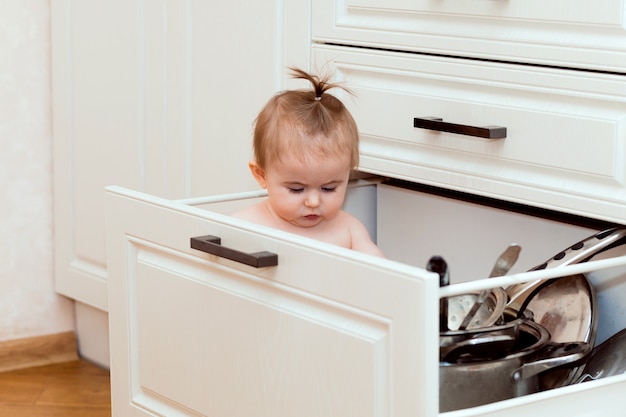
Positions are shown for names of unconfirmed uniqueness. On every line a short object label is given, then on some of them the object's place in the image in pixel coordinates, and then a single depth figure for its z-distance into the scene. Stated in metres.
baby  2.26
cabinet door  2.54
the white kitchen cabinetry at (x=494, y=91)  2.13
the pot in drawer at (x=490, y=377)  2.05
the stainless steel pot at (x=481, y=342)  2.06
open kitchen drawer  1.90
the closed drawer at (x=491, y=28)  2.12
